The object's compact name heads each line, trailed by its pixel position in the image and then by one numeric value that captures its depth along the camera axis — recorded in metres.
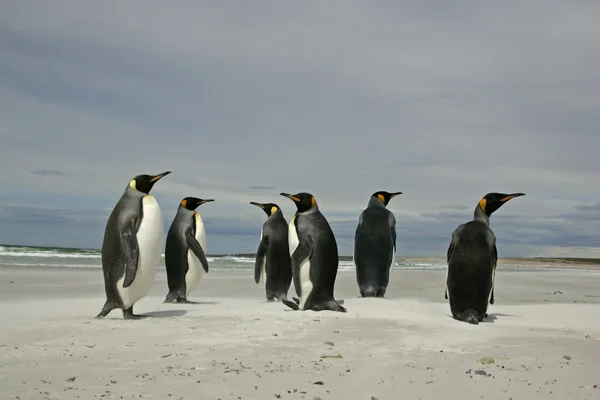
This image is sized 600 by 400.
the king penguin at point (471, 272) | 8.45
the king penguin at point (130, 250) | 8.21
